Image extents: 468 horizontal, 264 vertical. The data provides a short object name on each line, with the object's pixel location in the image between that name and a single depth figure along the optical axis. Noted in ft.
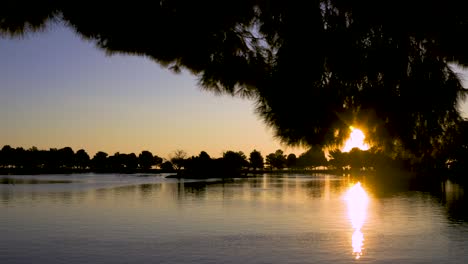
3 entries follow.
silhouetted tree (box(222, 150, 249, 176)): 633.20
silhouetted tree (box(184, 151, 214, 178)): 625.82
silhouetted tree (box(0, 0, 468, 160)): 20.76
